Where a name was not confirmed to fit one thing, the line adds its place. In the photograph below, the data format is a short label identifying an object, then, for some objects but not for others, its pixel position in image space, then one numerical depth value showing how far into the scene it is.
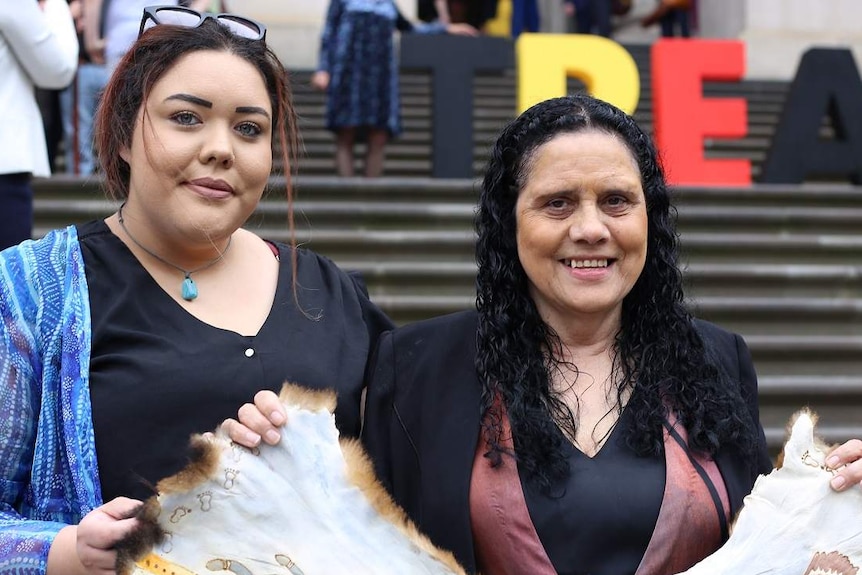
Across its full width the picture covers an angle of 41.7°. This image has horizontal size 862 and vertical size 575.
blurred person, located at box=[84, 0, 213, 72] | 6.74
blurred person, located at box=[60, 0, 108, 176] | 8.16
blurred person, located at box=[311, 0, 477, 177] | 8.41
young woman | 2.40
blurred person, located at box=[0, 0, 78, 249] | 4.27
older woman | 2.50
